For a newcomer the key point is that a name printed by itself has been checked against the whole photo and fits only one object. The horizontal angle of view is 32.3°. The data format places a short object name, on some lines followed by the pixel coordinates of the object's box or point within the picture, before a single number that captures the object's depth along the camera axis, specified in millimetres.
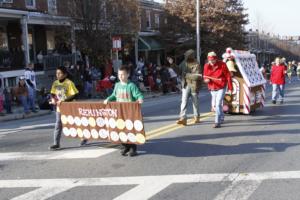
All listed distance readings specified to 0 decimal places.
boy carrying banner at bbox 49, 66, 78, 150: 9602
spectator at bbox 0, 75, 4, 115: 17750
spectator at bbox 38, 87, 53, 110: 19281
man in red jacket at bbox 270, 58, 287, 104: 17539
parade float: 13602
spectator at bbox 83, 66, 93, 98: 24891
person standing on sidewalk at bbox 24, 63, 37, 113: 18484
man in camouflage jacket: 12141
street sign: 24812
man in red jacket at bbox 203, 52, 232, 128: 11672
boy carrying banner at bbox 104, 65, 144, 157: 8727
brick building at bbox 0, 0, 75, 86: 24875
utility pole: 36219
